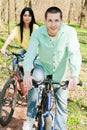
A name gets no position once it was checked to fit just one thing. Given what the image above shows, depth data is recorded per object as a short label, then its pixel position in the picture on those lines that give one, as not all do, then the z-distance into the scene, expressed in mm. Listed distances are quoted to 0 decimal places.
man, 4047
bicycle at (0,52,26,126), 5754
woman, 6500
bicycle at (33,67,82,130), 4084
